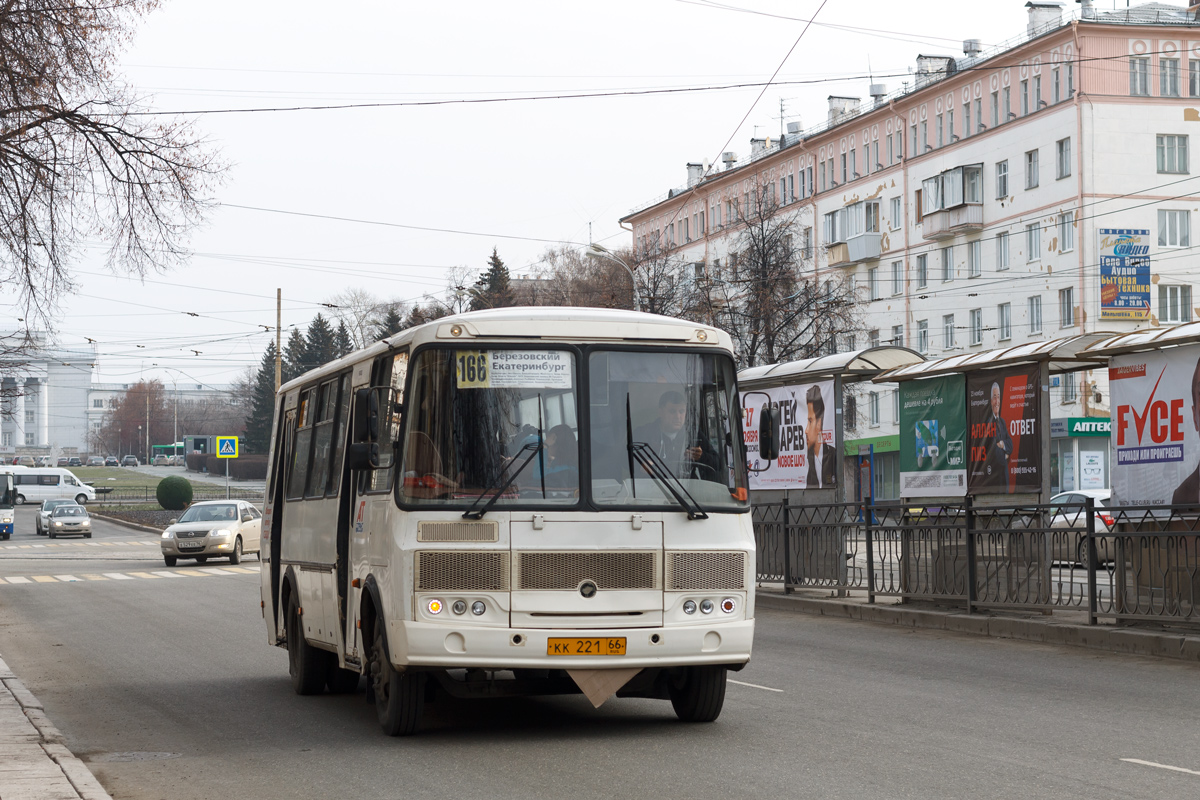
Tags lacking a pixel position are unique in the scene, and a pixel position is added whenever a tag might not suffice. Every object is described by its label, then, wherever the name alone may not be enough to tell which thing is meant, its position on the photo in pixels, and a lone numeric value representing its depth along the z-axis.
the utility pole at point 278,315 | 54.25
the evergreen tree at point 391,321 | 89.69
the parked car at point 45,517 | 58.34
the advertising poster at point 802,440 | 22.39
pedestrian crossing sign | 50.75
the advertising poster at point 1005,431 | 17.58
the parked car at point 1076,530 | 15.72
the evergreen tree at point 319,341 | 115.19
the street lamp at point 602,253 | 42.21
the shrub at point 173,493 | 73.00
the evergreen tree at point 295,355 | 113.38
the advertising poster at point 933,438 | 19.22
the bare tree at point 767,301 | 40.97
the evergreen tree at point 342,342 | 103.15
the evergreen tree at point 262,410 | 120.00
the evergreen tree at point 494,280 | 83.88
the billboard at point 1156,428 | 14.98
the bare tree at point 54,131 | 15.44
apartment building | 55.03
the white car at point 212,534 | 37.03
